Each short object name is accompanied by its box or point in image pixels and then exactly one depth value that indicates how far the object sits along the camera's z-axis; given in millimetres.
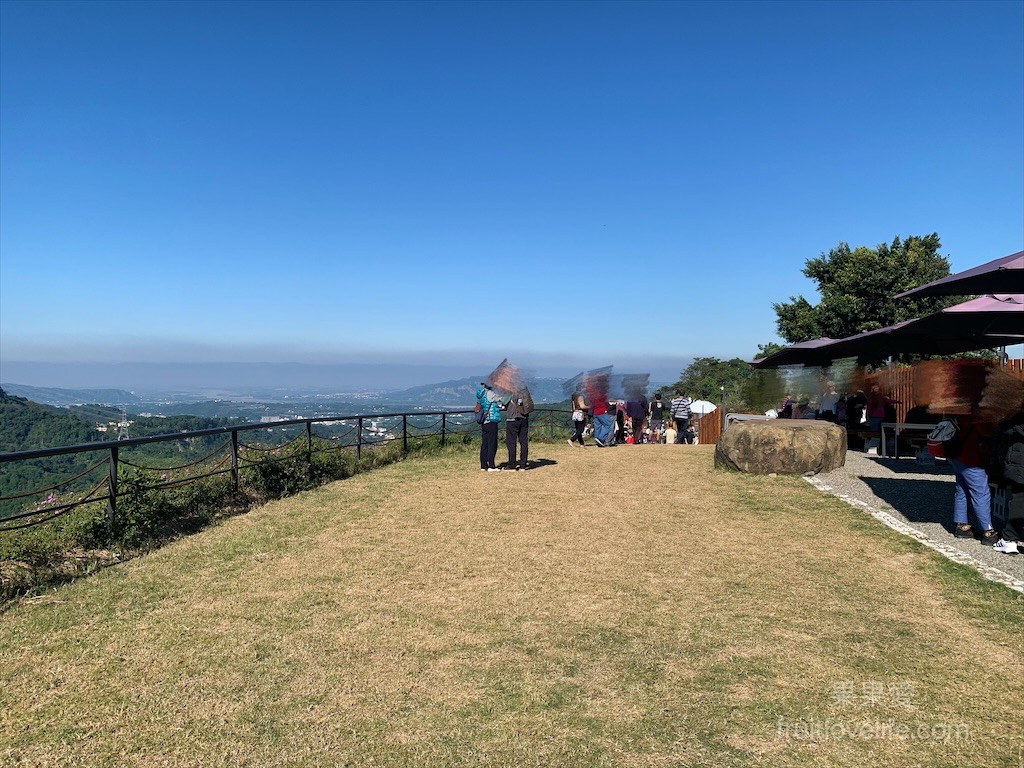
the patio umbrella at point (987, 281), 6637
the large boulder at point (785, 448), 10922
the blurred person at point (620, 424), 18969
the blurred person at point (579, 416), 17094
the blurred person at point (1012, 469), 6082
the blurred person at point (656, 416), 20938
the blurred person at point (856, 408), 15438
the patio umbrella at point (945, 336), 9336
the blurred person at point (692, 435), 20366
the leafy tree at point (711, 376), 45375
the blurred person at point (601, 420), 17453
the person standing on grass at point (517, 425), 11984
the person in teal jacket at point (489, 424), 11688
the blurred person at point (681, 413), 19312
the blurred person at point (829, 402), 16969
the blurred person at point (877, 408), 13984
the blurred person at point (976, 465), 6316
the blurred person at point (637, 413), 20562
